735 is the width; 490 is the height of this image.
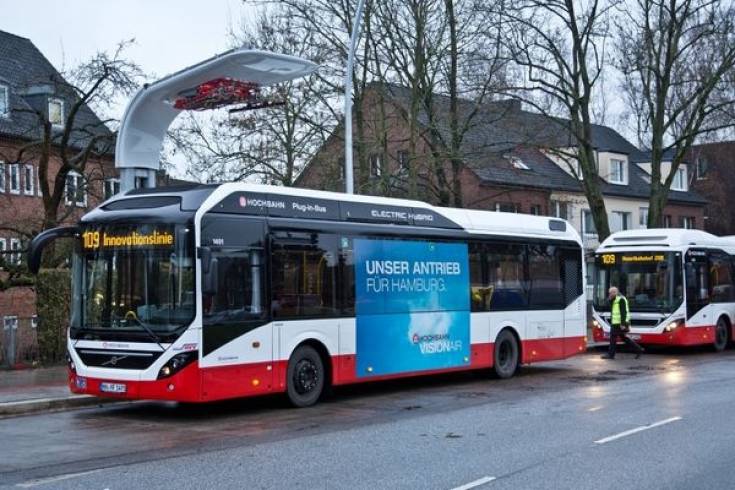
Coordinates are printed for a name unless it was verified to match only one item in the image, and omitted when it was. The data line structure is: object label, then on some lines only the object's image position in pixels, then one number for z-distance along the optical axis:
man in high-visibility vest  22.39
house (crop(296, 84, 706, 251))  27.72
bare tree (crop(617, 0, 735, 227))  31.94
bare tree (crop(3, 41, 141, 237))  21.20
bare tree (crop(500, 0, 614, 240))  30.30
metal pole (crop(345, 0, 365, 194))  20.28
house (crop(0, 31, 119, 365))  21.41
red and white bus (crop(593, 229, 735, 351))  23.72
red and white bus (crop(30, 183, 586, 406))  12.23
